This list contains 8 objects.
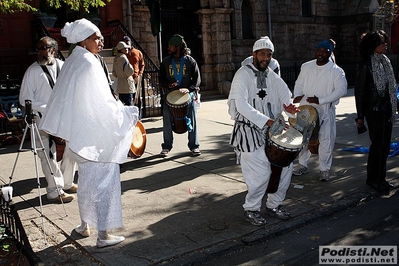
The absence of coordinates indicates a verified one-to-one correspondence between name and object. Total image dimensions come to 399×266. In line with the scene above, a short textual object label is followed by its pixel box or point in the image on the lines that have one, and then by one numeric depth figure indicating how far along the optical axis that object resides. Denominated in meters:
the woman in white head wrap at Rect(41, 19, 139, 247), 4.34
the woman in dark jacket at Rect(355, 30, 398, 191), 6.14
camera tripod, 5.31
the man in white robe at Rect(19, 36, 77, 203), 5.84
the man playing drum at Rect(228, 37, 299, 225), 4.95
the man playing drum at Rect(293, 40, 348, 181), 6.47
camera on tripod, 5.36
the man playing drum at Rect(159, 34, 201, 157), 8.20
